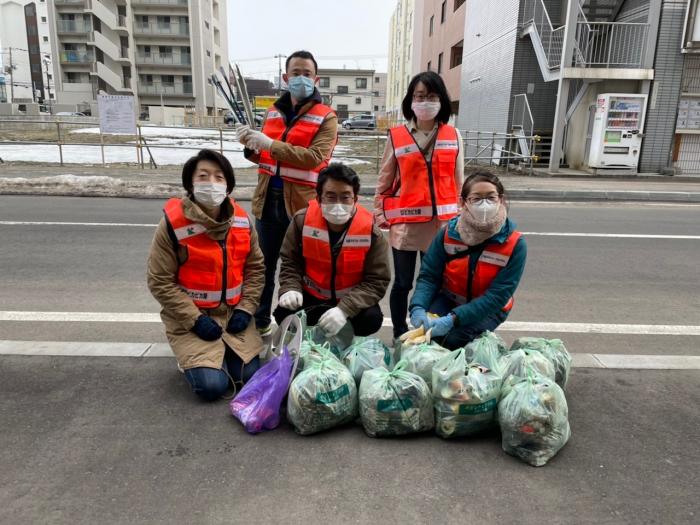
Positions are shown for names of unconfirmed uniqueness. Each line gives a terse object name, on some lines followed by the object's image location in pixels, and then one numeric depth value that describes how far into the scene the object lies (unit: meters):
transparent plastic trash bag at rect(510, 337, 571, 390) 3.08
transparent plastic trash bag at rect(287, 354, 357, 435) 2.70
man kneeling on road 3.26
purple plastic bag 2.77
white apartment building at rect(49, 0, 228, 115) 51.53
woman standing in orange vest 3.48
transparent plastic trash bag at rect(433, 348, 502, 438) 2.65
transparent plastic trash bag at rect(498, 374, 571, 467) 2.53
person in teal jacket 3.15
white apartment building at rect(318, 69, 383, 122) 86.19
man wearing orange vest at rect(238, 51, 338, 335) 3.57
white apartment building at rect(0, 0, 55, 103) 88.38
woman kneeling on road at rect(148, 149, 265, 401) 3.17
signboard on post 14.59
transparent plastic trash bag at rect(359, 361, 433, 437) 2.68
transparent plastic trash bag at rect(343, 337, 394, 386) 2.96
